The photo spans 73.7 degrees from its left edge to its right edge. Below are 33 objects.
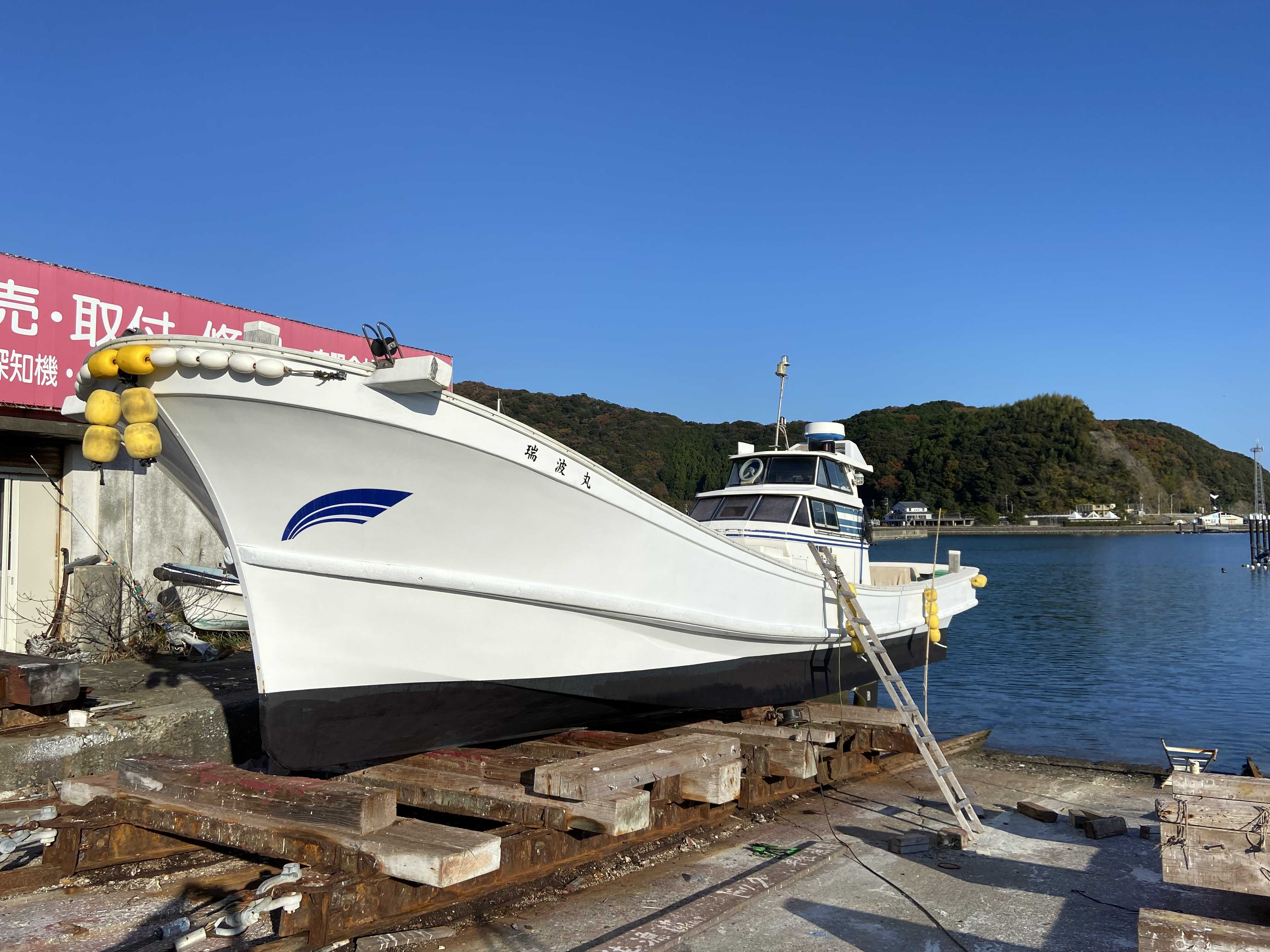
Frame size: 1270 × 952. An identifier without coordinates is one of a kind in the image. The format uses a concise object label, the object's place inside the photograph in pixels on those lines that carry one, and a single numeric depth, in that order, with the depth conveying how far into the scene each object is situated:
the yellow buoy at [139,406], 4.66
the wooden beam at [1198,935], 2.95
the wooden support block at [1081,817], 6.28
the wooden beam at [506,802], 4.62
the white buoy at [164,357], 4.59
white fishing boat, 4.77
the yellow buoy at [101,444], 4.53
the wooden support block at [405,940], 3.82
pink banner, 8.95
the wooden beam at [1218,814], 3.88
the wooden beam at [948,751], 8.51
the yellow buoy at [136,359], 4.63
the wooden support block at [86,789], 4.93
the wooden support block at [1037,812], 6.61
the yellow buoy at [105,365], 4.70
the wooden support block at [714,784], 5.54
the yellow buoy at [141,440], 4.61
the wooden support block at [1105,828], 6.14
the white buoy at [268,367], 4.56
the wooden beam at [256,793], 4.27
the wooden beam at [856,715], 7.67
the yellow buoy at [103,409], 4.61
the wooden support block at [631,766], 4.81
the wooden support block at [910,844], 5.74
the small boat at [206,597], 9.17
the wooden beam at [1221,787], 4.09
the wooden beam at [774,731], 6.69
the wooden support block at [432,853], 3.80
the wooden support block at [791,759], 6.21
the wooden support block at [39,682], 5.77
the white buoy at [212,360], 4.58
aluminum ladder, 6.42
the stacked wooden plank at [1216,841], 3.81
